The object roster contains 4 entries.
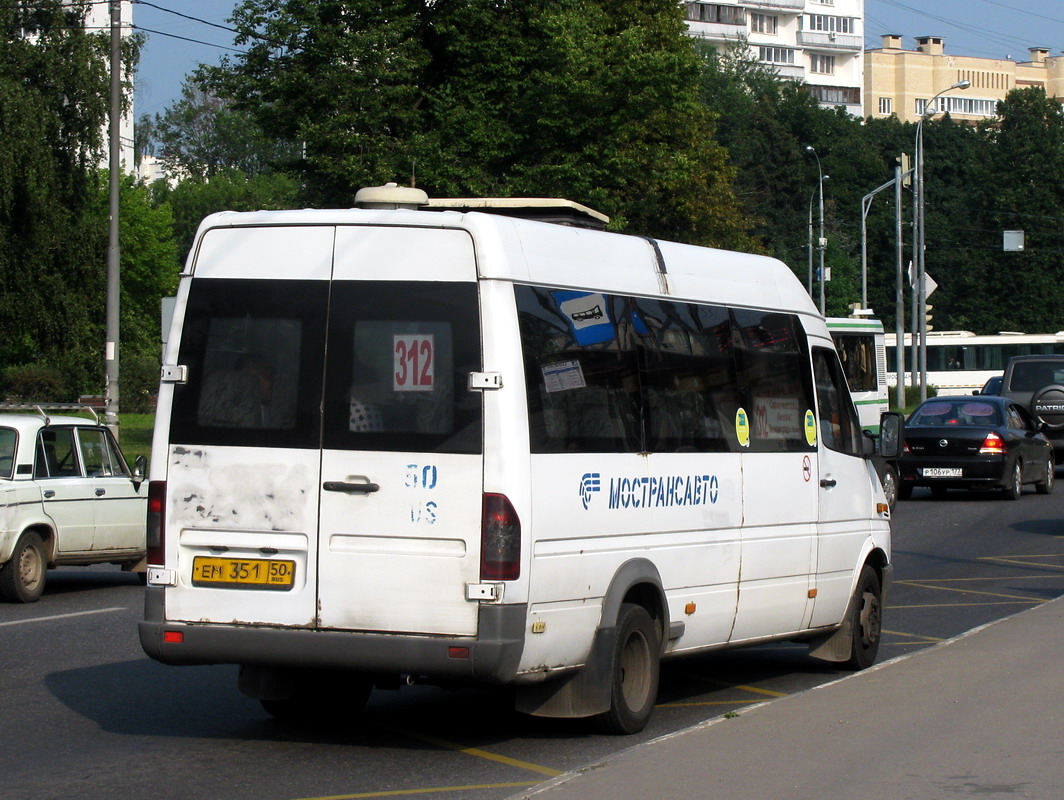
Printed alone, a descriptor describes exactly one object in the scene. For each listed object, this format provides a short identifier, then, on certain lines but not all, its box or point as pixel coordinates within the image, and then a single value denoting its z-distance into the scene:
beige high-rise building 157.25
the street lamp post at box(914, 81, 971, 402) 49.25
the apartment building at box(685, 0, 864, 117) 133.25
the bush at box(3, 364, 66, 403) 54.12
